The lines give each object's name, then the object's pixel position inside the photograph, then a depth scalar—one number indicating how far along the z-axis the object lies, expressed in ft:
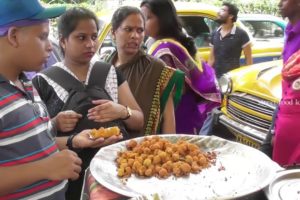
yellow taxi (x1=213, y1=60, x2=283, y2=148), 10.32
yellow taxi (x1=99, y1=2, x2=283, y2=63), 19.43
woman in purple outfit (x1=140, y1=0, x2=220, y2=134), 9.70
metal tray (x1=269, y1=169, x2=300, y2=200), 4.28
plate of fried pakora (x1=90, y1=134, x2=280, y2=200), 4.94
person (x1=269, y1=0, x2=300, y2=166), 6.73
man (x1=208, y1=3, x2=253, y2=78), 18.48
